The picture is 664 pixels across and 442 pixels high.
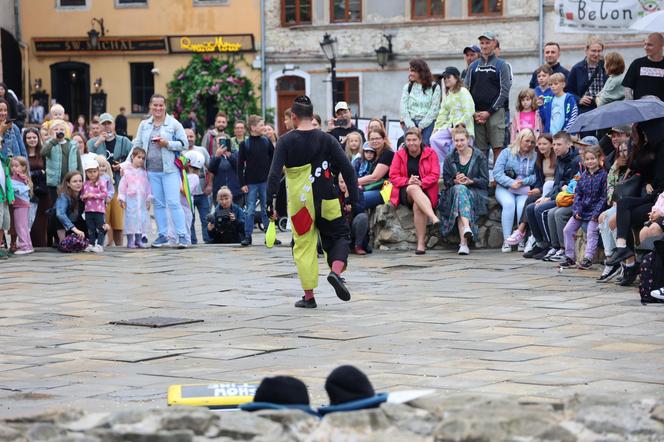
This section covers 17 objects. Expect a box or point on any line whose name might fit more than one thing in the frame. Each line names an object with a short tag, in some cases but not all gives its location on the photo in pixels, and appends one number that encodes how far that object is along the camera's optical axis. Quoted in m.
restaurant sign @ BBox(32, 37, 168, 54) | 43.50
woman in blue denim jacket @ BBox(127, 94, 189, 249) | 18.31
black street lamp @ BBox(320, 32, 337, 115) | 34.84
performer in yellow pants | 12.09
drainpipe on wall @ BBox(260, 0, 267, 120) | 42.28
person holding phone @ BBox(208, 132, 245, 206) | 20.89
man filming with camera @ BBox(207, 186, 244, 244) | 19.41
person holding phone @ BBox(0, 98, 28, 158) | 17.61
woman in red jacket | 17.16
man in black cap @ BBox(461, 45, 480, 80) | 18.97
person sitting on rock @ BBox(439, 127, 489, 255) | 17.11
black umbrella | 13.44
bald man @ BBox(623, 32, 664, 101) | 15.04
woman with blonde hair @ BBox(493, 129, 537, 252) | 16.94
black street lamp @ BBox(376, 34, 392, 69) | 39.88
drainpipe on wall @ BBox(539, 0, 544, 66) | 38.47
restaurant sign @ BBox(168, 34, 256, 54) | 42.50
